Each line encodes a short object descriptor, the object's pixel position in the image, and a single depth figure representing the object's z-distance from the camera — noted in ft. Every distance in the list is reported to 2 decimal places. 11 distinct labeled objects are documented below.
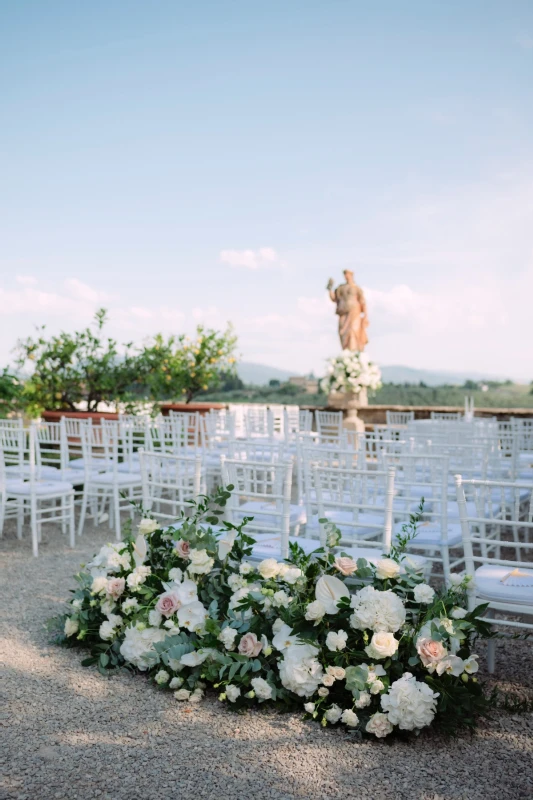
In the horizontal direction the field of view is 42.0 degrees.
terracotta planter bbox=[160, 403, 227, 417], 35.48
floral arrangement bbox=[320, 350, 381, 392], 34.81
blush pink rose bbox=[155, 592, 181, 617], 9.58
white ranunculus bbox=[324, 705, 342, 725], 8.25
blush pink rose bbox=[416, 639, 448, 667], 7.93
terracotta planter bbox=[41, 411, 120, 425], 31.49
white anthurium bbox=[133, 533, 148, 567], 10.42
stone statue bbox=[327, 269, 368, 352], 39.75
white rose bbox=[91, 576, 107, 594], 10.36
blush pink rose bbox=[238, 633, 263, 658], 8.91
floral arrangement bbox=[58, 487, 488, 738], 8.10
